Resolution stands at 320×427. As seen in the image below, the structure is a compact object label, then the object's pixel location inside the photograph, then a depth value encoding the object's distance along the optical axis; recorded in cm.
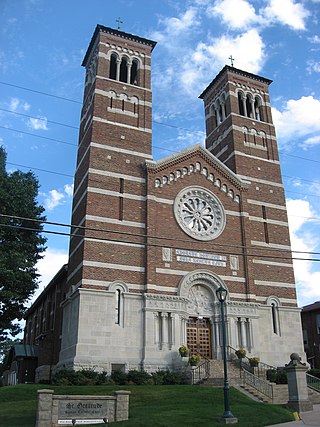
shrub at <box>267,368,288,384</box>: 2605
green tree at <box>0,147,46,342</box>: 2883
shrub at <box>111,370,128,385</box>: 2483
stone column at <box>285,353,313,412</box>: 1942
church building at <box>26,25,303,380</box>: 2747
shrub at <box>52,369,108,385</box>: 2364
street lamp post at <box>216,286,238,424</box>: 1592
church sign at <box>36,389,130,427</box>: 1437
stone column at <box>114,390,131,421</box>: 1547
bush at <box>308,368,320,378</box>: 3073
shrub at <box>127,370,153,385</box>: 2476
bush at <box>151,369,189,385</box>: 2505
